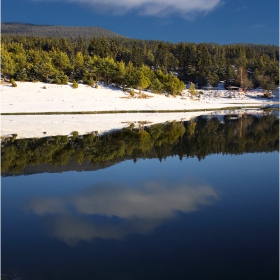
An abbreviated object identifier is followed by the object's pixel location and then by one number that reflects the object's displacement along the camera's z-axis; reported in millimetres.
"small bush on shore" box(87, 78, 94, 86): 62462
